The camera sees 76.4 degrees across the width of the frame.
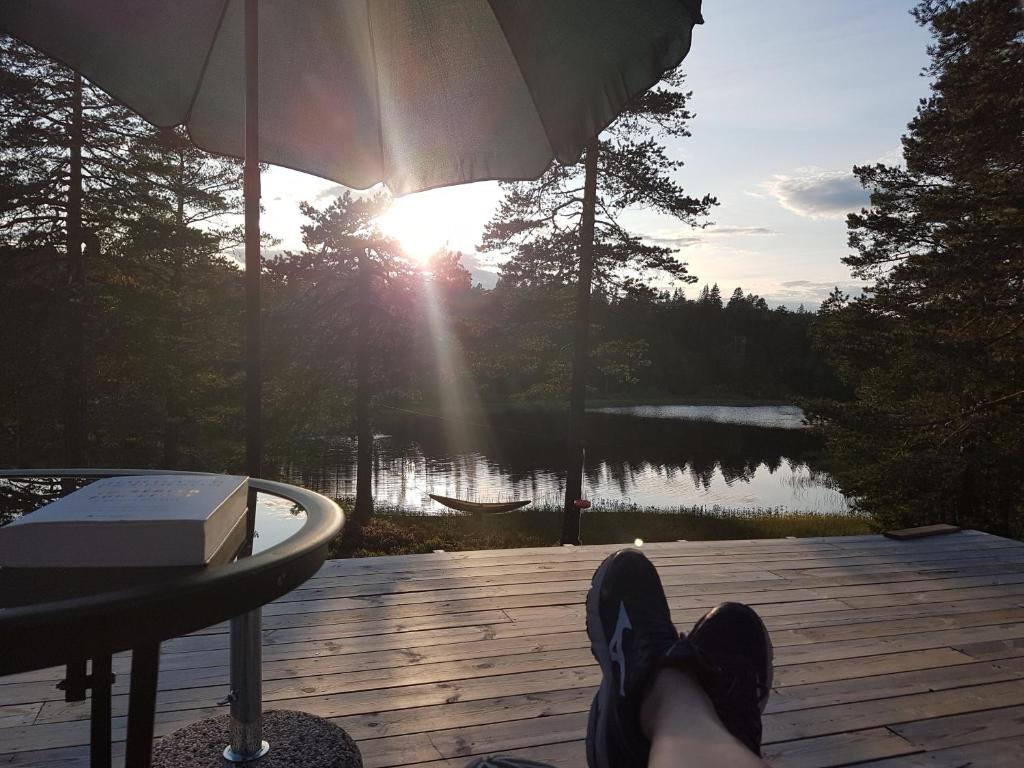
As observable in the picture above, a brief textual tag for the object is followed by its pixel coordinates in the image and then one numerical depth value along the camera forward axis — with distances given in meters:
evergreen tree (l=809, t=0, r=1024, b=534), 7.71
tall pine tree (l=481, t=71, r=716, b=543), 8.82
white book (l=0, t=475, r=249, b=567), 0.81
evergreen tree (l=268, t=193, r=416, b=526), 12.17
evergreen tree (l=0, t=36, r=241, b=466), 9.59
